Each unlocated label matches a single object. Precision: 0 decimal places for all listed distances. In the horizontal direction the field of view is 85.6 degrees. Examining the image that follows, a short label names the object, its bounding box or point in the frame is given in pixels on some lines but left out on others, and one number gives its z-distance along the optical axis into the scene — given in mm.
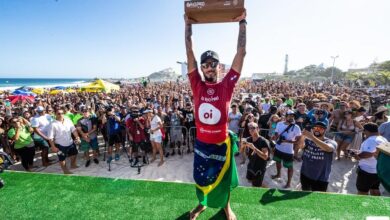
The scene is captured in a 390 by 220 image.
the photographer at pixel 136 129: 7461
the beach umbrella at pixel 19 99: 15971
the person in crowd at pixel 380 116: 6852
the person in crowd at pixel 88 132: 7516
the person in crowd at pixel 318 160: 3699
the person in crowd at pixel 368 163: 3998
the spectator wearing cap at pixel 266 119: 7961
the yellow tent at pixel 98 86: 17516
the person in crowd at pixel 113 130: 7662
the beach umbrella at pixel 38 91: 23267
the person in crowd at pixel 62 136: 6066
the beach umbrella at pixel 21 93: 18241
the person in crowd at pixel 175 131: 8344
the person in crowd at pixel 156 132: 7438
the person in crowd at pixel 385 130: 5182
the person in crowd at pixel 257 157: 4418
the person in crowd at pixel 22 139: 6512
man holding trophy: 2148
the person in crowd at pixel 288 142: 5590
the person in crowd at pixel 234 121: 7863
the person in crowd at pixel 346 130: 7027
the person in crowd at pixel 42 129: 6280
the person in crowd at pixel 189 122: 8360
